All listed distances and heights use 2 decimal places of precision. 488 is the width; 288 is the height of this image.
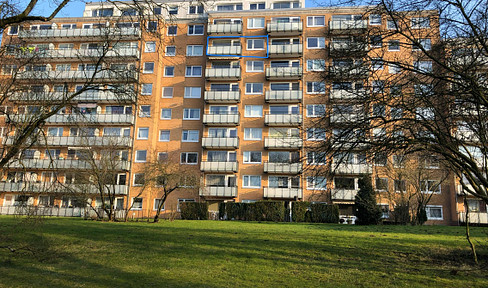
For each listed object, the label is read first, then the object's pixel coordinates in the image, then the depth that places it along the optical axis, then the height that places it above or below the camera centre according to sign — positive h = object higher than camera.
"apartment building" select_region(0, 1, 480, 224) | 48.38 +11.37
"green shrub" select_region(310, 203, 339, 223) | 35.09 -0.56
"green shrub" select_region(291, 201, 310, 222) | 35.97 -0.56
